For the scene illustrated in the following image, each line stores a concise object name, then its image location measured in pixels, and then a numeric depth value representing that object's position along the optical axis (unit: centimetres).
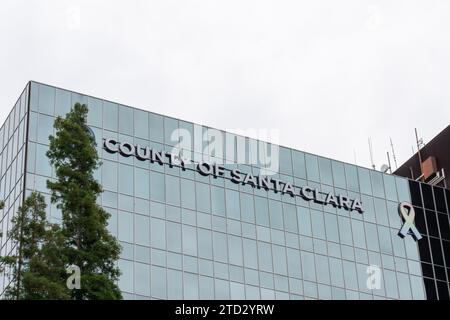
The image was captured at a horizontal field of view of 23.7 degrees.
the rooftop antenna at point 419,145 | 9519
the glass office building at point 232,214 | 6638
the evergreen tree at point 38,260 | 3916
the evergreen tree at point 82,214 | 4100
